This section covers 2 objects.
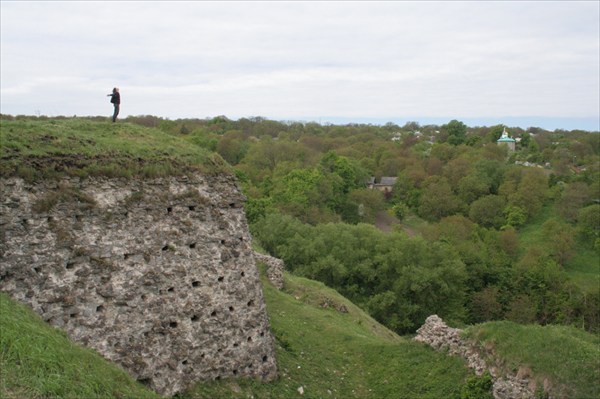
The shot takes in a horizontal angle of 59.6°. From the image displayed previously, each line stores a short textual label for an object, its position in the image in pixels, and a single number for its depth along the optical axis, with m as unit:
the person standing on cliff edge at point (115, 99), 14.72
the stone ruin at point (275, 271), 23.59
